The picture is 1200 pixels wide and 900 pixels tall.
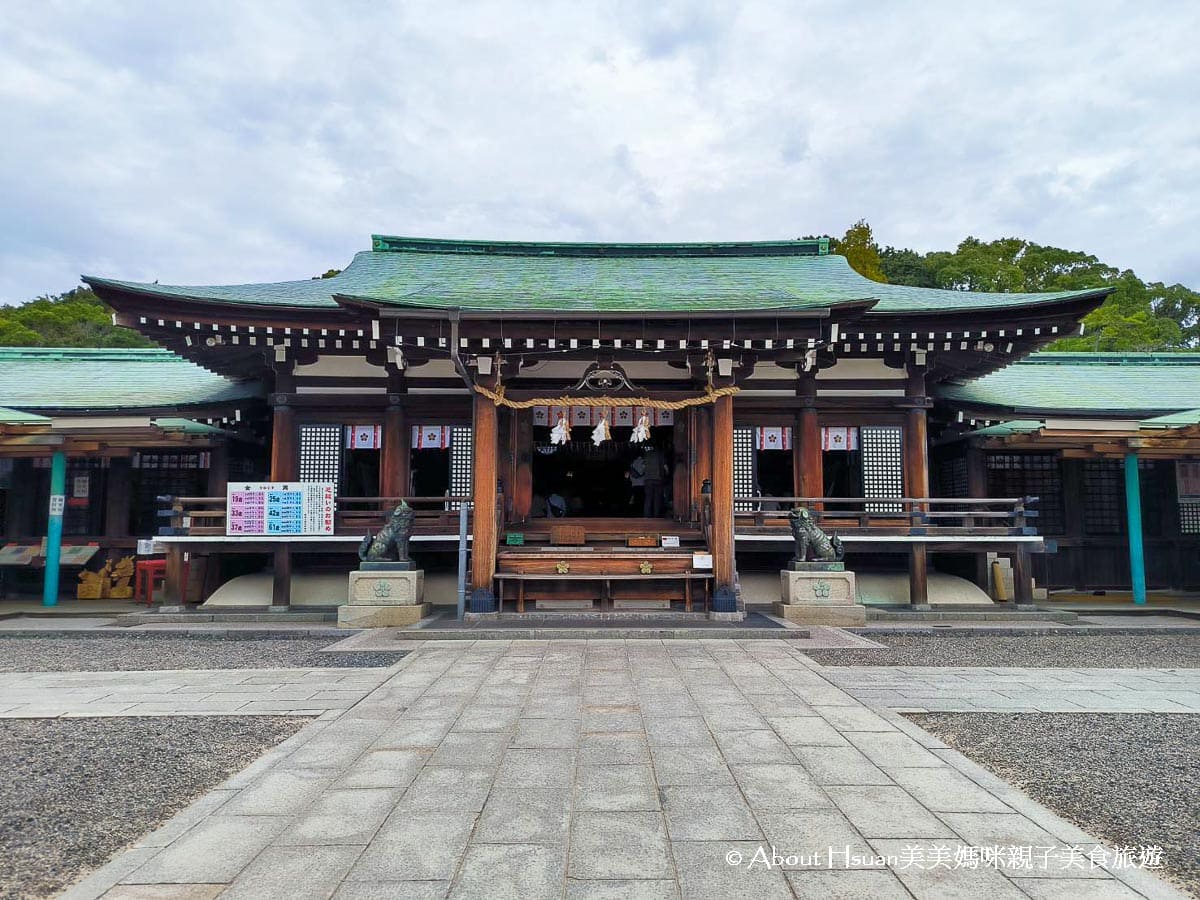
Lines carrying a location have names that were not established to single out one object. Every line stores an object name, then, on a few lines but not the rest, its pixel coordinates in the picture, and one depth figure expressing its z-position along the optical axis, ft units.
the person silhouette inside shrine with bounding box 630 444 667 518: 47.65
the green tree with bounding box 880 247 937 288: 118.11
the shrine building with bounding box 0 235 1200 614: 32.27
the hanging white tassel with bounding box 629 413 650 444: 34.68
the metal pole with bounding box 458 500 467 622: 31.40
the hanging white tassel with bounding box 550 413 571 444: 34.94
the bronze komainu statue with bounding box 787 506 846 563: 33.76
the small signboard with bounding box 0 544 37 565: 41.78
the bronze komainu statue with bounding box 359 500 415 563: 32.89
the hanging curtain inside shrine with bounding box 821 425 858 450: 39.68
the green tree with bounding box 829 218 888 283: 105.60
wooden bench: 32.04
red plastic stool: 40.01
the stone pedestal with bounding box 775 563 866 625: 32.81
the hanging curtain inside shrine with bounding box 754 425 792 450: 39.73
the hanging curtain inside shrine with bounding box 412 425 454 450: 39.14
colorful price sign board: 34.99
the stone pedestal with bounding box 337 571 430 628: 32.04
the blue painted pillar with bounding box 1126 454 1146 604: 40.34
